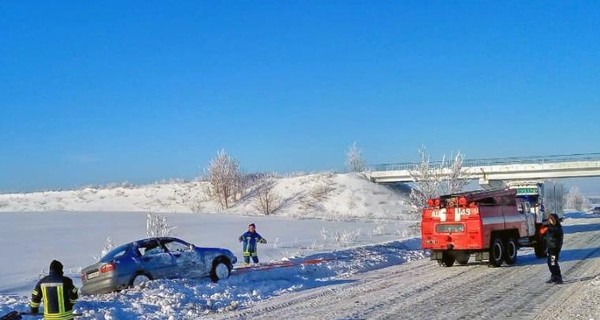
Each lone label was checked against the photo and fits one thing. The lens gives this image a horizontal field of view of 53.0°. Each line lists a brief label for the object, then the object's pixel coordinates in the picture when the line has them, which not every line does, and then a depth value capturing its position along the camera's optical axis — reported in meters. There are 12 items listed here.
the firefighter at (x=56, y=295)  8.27
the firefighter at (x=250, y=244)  20.44
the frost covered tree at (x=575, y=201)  106.50
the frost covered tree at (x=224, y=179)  75.31
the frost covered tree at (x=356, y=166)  98.81
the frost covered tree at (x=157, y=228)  26.94
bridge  57.19
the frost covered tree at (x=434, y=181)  41.31
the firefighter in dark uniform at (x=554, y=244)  14.08
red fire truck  18.00
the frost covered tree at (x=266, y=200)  68.06
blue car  14.30
